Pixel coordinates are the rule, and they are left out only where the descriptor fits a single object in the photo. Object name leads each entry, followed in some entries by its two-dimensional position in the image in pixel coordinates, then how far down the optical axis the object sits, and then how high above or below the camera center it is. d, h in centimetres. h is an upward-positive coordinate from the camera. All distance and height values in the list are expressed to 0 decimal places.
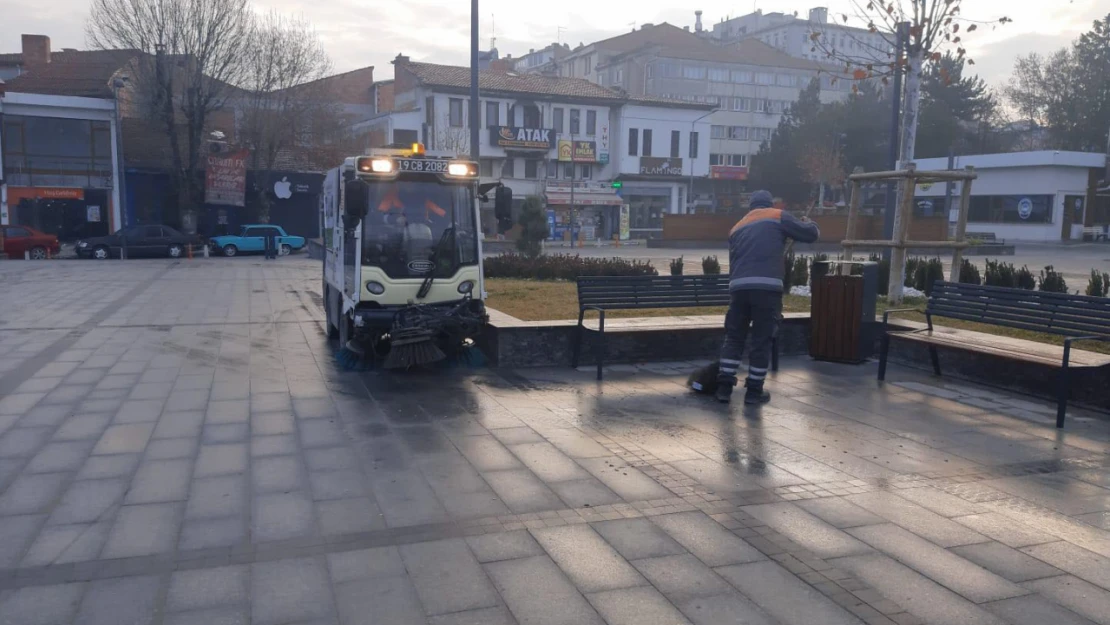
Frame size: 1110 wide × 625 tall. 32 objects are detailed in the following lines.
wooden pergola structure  1243 +17
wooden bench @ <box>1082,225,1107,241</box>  5175 +14
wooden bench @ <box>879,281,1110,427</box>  780 -81
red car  3475 -168
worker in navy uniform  818 -56
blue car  3962 -152
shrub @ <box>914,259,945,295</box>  1551 -78
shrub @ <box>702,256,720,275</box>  1734 -85
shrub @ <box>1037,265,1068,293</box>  1380 -76
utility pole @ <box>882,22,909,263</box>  1348 +217
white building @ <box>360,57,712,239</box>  5503 +521
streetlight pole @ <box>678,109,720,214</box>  6481 +191
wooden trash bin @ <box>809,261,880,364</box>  986 -94
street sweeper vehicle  971 -50
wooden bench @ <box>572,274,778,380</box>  991 -84
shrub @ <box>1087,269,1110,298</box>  1299 -74
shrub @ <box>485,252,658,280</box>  1803 -101
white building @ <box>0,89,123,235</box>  4122 +193
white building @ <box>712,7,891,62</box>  10019 +2293
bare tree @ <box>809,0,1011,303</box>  1313 +263
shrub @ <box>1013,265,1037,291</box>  1420 -75
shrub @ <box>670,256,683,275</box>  1742 -89
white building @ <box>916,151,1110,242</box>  5209 +239
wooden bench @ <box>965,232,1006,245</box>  4375 -30
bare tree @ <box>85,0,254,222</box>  3819 +672
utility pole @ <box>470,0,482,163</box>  1589 +246
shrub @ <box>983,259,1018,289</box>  1424 -70
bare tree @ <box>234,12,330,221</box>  4253 +540
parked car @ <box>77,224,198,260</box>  3597 -164
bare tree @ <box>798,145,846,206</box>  6084 +416
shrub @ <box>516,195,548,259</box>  2278 -37
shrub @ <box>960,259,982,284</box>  1549 -75
